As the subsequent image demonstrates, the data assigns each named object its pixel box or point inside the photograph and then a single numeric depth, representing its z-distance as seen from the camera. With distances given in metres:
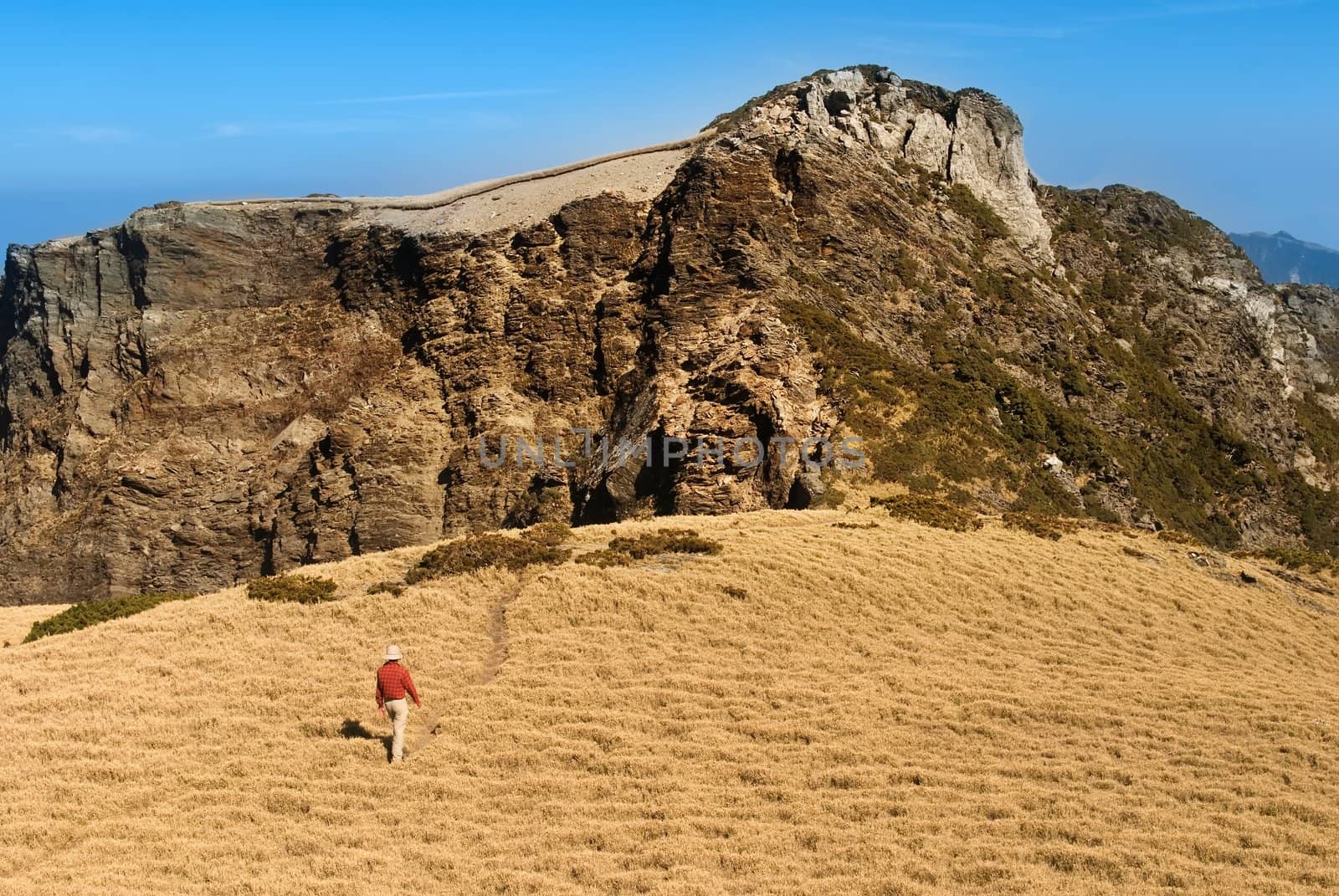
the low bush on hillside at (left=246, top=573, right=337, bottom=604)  29.23
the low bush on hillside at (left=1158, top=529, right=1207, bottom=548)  38.88
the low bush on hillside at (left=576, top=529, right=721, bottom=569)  30.66
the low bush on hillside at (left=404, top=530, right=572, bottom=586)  30.95
